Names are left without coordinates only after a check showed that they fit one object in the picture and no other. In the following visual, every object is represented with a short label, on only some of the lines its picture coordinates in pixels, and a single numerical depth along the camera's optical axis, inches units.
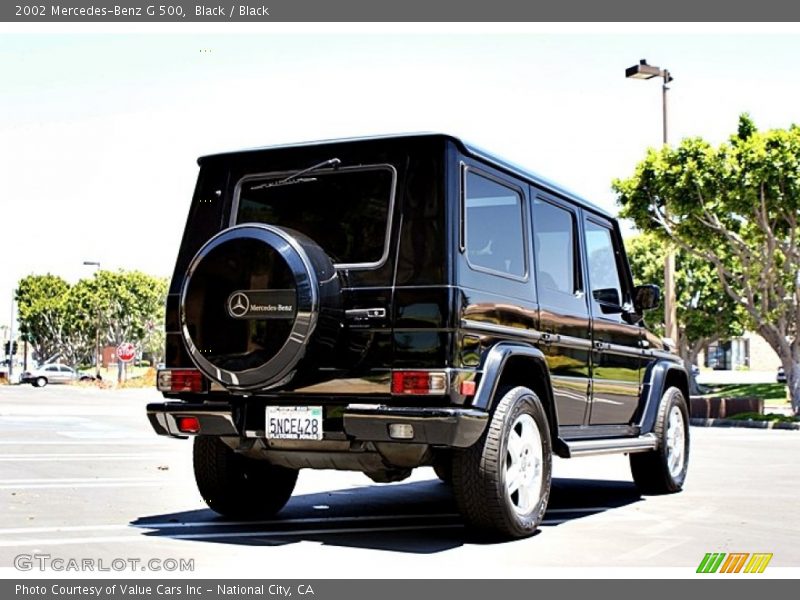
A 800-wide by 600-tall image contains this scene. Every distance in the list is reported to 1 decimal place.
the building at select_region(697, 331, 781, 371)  4330.7
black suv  255.4
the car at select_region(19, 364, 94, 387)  2455.7
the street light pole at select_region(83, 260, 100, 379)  2092.8
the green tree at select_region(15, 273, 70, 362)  3599.9
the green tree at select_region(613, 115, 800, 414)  957.8
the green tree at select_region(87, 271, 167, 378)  3518.7
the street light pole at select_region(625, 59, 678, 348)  1036.5
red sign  1952.0
